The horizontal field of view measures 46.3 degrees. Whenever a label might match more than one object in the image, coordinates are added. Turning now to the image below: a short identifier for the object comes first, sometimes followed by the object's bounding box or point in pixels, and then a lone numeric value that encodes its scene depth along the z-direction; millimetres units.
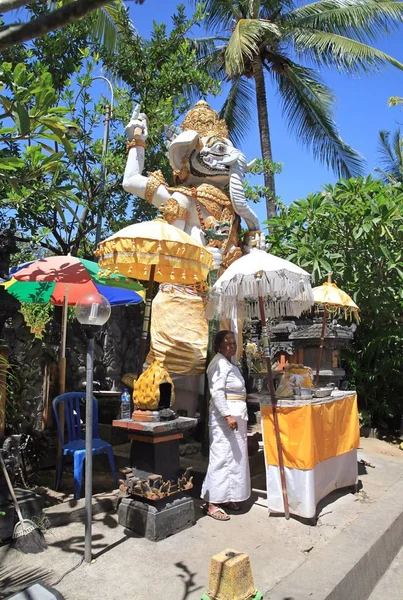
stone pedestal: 3928
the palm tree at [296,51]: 11234
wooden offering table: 4246
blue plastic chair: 4367
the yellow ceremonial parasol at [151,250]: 4188
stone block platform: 3721
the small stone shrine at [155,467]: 3795
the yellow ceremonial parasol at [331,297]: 5973
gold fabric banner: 5750
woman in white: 4285
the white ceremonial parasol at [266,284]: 4418
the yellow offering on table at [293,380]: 4883
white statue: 5781
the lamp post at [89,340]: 3316
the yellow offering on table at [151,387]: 4074
